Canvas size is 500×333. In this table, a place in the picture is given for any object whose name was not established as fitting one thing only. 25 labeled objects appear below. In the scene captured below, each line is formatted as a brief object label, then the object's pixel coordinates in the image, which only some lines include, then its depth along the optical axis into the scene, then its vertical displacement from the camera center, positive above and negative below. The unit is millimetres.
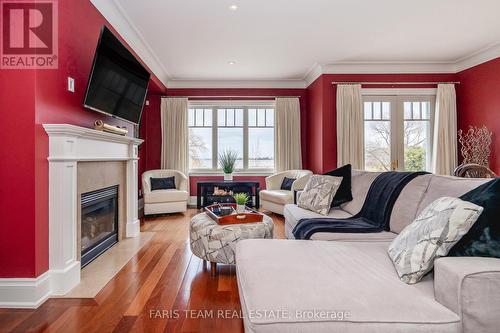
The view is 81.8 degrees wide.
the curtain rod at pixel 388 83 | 5266 +1528
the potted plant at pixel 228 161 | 6023 +150
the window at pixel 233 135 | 6457 +742
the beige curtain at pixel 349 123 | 5172 +790
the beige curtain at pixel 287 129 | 6223 +831
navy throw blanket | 2262 -413
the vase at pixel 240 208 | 2883 -403
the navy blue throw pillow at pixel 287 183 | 5488 -307
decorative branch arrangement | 4613 +337
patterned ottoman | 2447 -594
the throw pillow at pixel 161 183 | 5367 -280
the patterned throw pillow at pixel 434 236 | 1248 -314
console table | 5746 -461
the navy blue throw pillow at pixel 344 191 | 3027 -254
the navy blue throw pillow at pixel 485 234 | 1225 -296
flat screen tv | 2586 +916
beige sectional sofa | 1045 -518
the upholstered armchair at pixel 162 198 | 5004 -525
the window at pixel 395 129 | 5332 +694
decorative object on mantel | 2799 +424
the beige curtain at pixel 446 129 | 5223 +673
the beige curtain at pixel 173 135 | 6117 +711
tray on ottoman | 2557 -448
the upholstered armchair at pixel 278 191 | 4832 -434
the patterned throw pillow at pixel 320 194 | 2959 -285
